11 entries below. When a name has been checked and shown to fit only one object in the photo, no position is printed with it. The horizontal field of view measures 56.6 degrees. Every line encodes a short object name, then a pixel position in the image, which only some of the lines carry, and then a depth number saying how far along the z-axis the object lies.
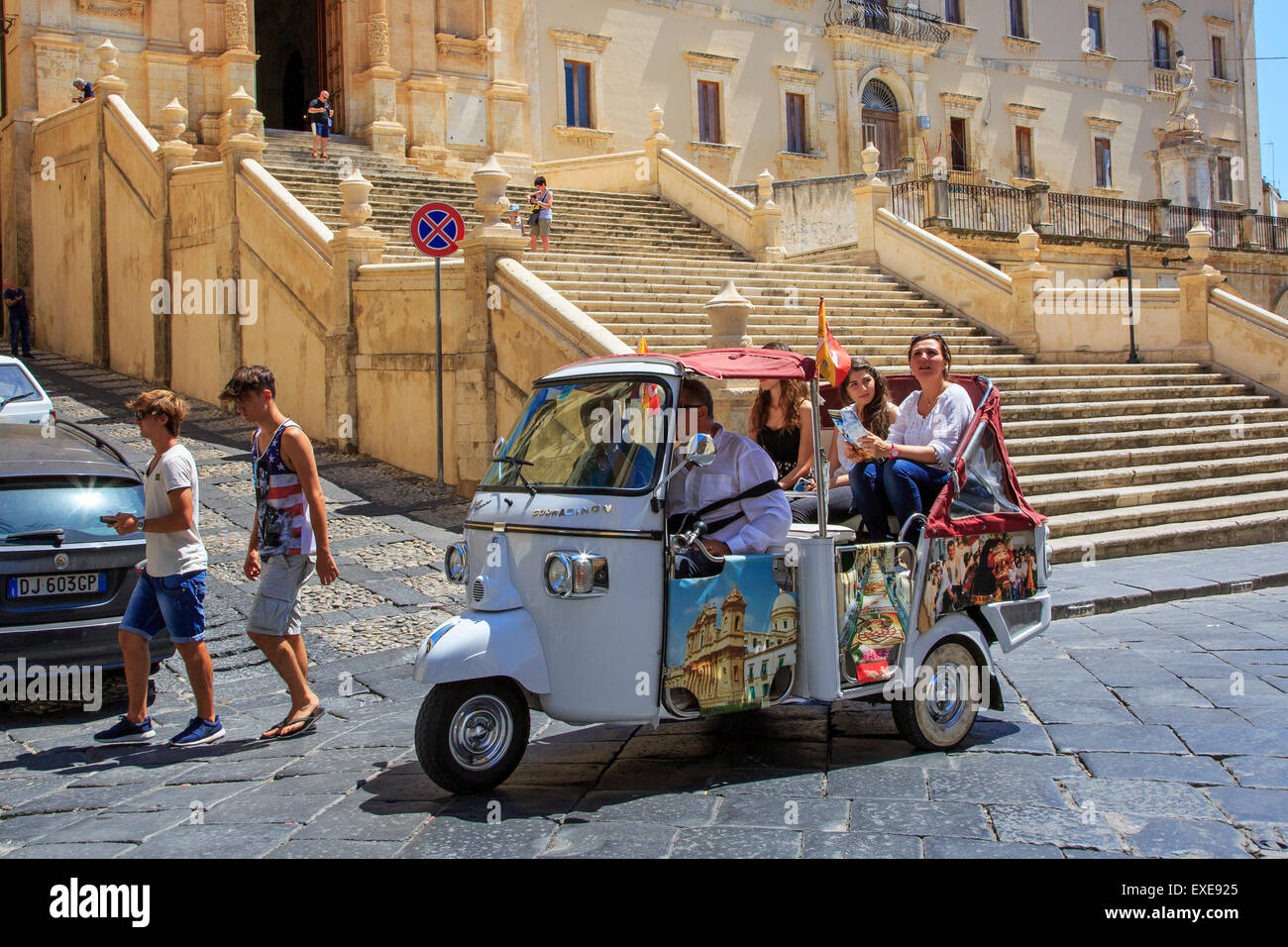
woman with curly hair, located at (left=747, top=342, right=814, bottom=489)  6.17
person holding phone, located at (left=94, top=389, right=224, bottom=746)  5.97
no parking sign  12.59
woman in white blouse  5.49
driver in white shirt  5.17
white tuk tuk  4.78
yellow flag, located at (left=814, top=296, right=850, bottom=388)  4.93
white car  10.44
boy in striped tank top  6.02
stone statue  31.98
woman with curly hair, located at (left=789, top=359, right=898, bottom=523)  6.04
